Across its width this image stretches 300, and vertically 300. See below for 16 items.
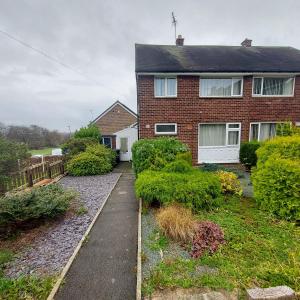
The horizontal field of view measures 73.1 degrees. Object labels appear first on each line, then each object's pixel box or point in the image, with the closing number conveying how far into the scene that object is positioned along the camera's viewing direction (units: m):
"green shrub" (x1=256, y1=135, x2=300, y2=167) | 5.63
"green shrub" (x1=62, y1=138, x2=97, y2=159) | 13.09
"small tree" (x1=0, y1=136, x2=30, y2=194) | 6.05
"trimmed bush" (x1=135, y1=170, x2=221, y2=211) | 5.43
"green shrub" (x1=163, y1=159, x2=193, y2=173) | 7.07
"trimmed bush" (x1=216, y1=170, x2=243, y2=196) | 6.99
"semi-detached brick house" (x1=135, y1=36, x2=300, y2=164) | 11.90
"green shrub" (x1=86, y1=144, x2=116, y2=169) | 12.79
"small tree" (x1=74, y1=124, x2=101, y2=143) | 15.18
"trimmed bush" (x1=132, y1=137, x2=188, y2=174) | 7.90
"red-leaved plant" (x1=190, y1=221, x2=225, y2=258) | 3.68
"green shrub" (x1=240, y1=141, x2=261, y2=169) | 11.44
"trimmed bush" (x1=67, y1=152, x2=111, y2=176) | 11.93
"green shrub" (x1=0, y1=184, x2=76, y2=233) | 4.73
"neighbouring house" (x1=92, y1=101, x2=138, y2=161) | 25.42
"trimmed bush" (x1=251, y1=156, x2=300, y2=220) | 4.89
